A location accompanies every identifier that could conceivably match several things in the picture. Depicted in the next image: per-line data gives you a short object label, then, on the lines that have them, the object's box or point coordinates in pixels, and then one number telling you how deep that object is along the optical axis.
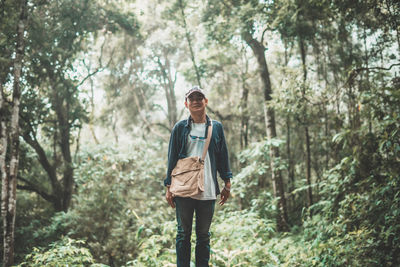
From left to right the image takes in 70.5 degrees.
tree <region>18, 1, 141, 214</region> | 7.85
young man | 2.56
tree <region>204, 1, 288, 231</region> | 6.41
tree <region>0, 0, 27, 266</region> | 4.64
